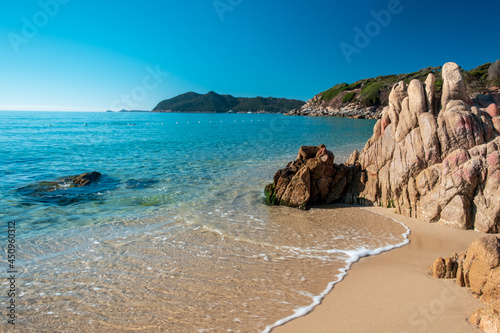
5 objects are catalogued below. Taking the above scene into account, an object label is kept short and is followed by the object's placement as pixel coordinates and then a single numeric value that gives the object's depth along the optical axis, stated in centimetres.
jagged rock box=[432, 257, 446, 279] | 689
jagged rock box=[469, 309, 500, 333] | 486
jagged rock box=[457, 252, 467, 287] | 644
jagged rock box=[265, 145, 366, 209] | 1322
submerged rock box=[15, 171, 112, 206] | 1406
